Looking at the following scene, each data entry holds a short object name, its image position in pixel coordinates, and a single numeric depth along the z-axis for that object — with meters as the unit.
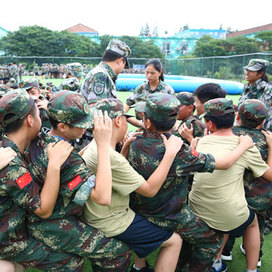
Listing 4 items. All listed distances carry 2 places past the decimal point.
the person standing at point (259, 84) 4.50
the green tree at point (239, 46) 45.41
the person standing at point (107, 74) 3.19
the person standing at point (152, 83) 4.04
